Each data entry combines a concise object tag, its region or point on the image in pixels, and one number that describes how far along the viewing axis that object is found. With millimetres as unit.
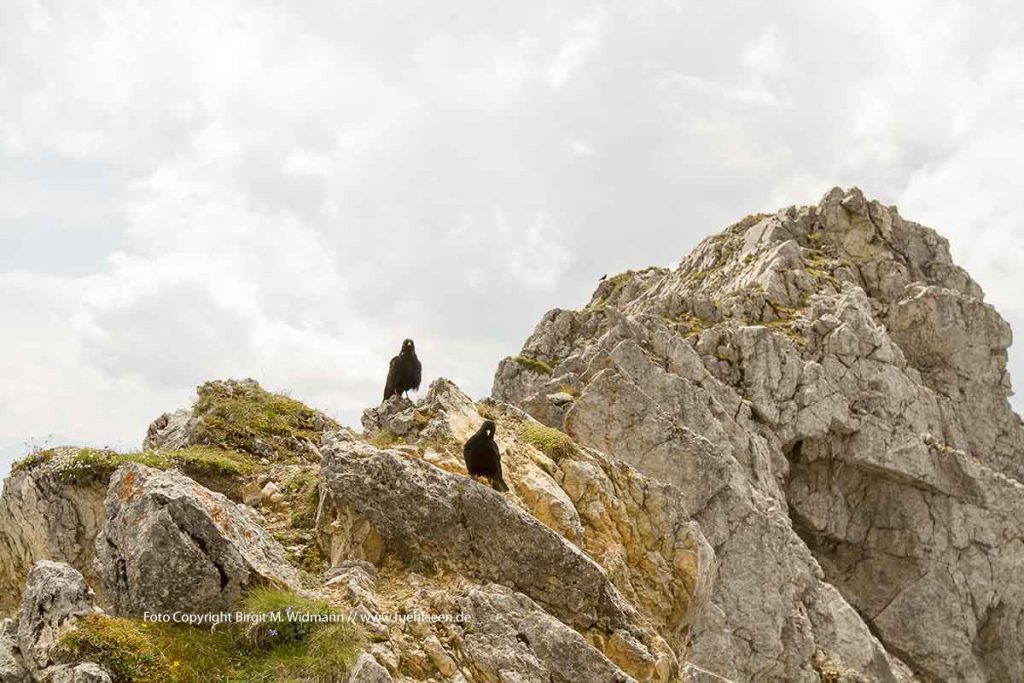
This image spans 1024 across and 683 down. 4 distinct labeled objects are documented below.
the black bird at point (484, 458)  16344
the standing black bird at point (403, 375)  23266
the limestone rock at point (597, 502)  18234
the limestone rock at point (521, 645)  12844
